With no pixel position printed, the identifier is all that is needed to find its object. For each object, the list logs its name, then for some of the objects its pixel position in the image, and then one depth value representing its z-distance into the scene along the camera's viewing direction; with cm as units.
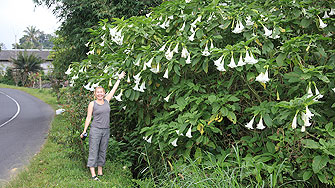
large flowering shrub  313
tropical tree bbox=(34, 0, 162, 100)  1000
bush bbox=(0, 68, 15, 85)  3703
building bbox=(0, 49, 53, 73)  4634
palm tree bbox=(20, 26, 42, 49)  7900
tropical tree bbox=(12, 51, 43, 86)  3456
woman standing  430
